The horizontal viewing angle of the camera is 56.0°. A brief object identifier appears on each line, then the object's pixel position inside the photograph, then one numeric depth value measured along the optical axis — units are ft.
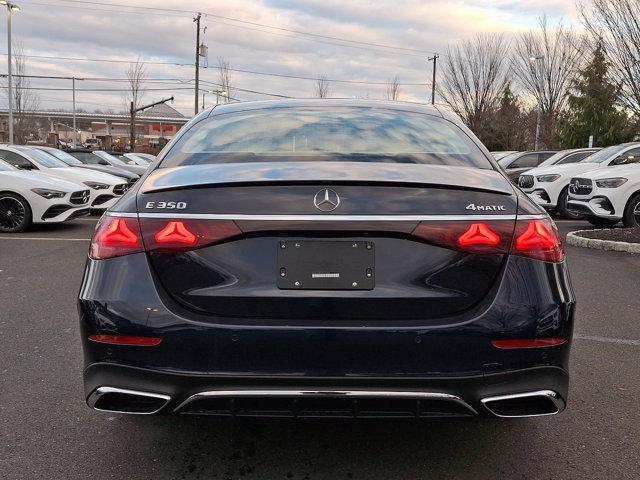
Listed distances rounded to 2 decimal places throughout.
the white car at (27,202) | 33.65
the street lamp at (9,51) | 99.81
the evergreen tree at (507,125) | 117.70
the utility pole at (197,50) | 135.23
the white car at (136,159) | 74.66
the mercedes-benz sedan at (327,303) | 7.18
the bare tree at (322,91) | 156.85
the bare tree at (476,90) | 112.98
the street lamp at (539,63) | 93.08
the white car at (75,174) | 39.60
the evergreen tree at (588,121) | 85.07
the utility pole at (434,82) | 141.20
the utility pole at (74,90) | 205.40
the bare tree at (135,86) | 163.47
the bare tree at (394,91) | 157.79
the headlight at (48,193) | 33.71
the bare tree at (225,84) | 165.58
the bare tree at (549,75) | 90.94
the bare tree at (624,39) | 50.75
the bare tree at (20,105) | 139.13
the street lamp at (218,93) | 160.19
